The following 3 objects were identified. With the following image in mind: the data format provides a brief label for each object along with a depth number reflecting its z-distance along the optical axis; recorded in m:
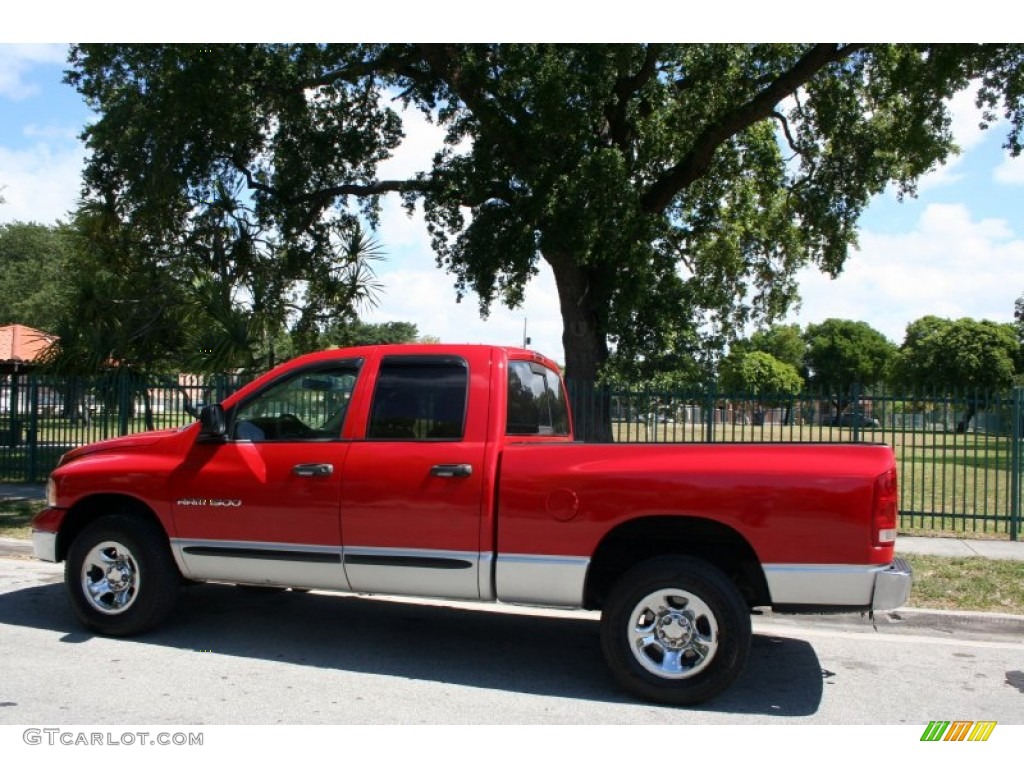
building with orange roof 23.38
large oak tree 14.05
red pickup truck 4.84
